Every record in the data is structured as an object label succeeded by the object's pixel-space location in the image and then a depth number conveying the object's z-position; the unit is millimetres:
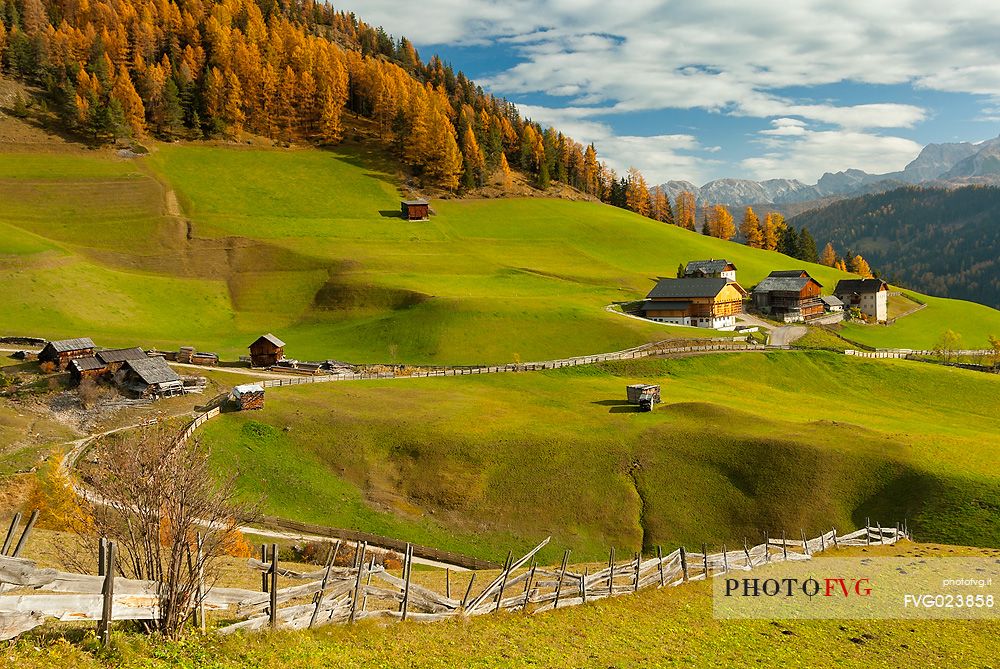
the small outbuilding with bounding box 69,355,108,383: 62219
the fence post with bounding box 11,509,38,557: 14806
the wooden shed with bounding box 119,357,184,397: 60906
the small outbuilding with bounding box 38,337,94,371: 64875
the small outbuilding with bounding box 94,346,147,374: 63031
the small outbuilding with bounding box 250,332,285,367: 75250
